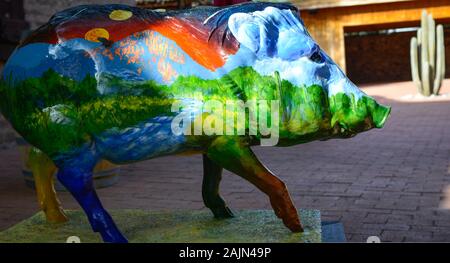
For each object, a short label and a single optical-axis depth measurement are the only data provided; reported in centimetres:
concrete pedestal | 258
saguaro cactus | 1317
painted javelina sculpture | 236
